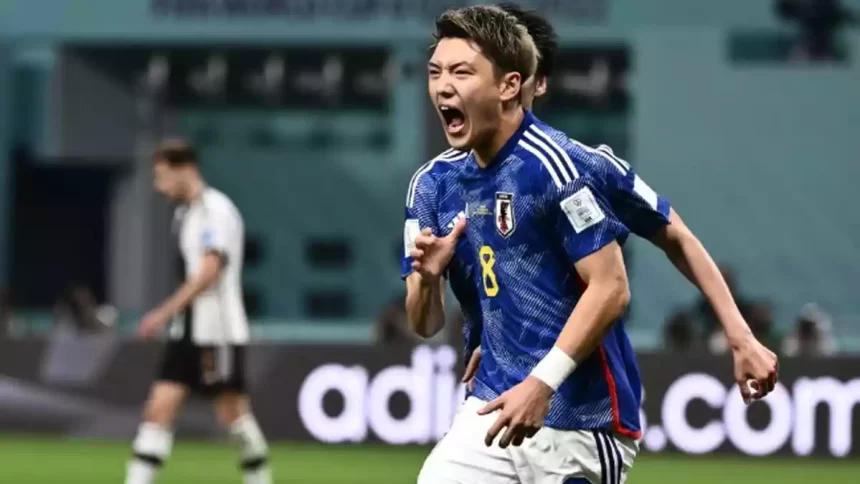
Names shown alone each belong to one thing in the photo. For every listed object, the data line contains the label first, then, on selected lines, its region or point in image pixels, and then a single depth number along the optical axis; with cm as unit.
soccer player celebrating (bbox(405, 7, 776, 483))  918
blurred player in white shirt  1928
